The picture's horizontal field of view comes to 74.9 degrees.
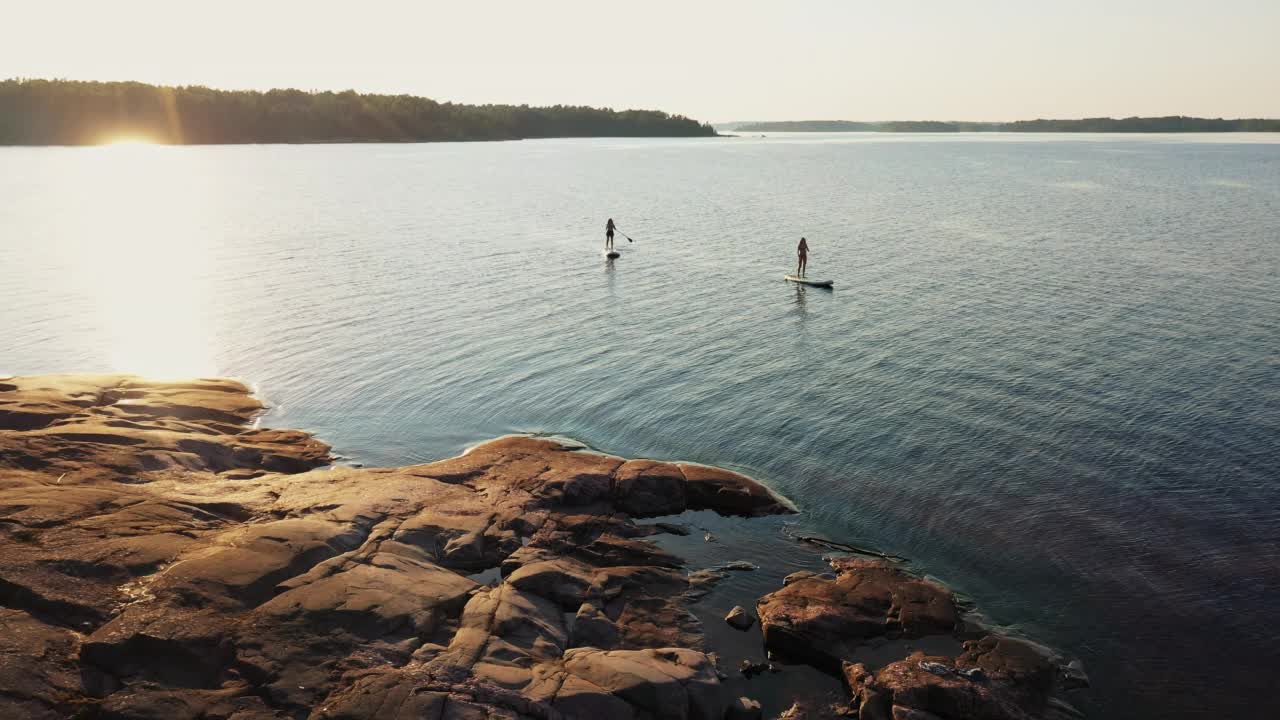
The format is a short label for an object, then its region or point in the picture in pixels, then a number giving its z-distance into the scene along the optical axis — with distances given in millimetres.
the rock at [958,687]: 17156
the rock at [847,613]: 19797
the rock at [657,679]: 16938
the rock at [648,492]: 26734
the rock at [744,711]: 17375
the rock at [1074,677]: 18672
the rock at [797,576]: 22547
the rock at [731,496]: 27000
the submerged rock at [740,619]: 20734
